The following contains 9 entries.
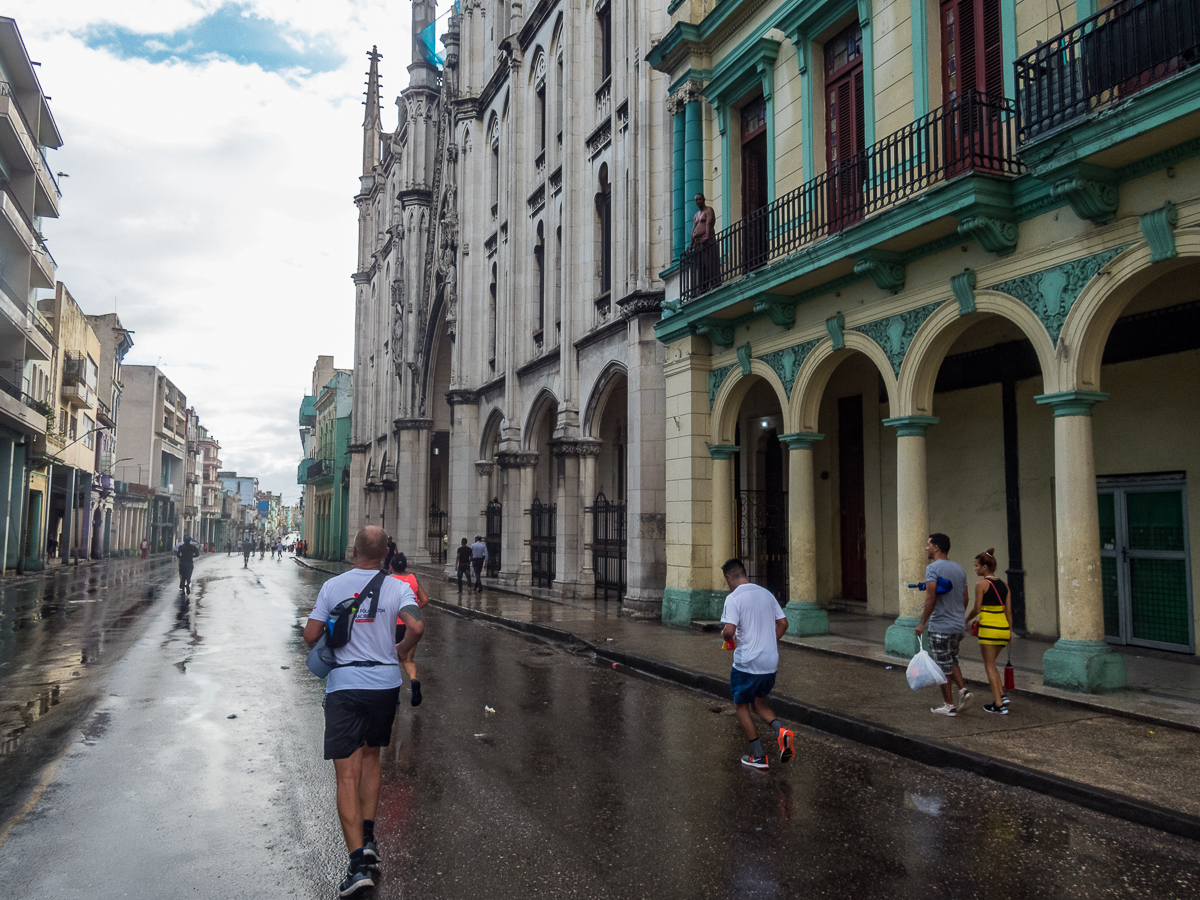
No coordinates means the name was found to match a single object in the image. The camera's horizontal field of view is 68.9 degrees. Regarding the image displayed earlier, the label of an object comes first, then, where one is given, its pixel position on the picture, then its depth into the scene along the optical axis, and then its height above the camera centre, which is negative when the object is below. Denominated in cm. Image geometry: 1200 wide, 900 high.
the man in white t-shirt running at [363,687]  441 -83
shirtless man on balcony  1495 +479
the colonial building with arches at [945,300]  861 +291
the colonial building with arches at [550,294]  1797 +638
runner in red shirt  474 -61
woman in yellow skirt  815 -84
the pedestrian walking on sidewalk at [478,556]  2489 -86
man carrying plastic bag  810 -83
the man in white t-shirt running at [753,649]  671 -94
